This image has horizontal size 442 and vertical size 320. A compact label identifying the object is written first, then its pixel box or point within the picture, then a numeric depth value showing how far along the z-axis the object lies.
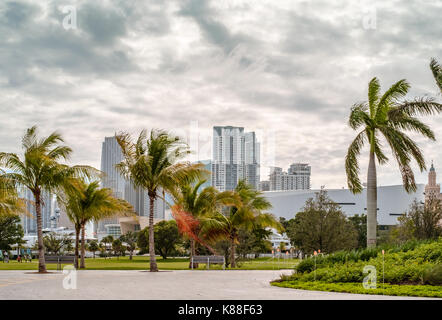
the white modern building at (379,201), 114.69
